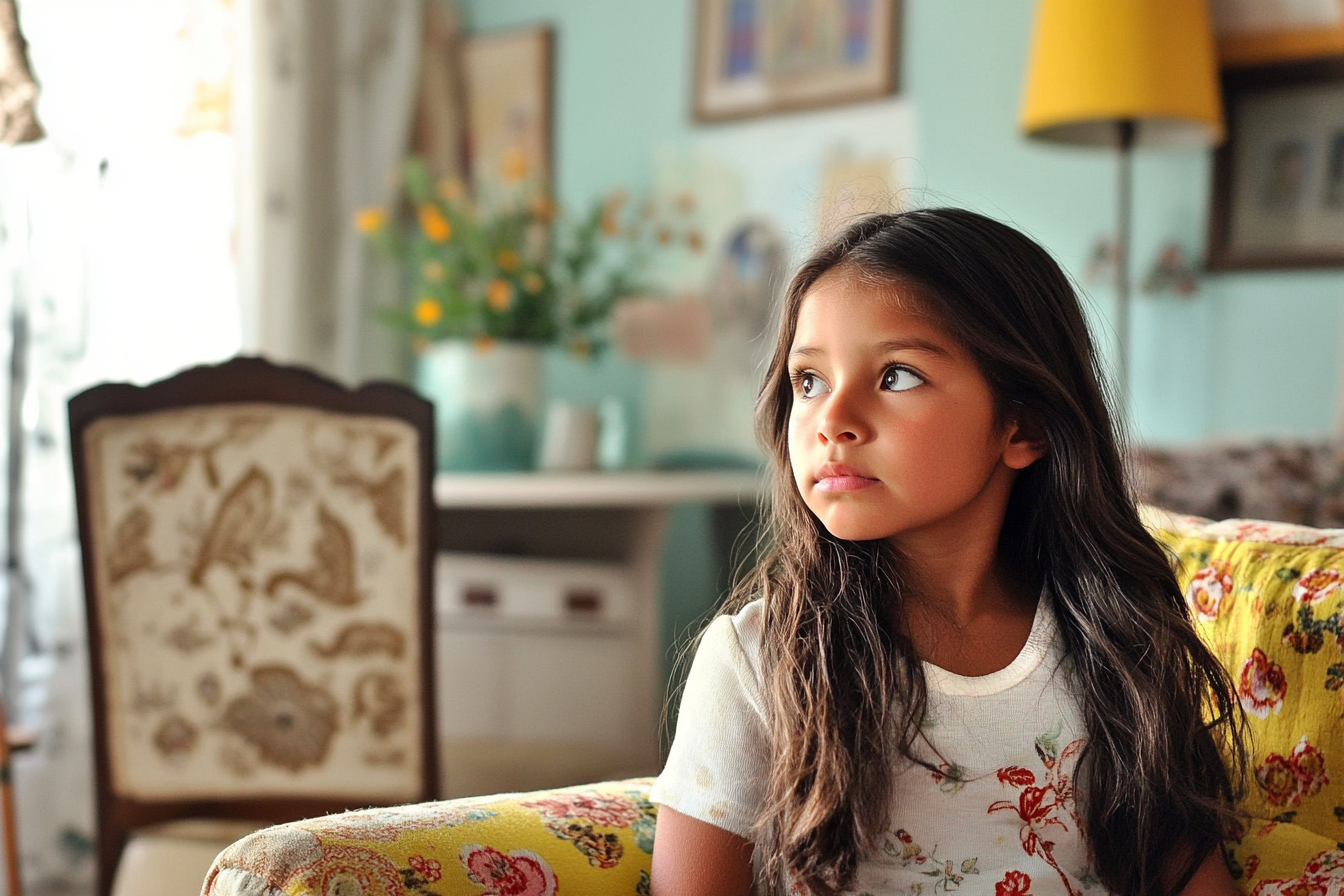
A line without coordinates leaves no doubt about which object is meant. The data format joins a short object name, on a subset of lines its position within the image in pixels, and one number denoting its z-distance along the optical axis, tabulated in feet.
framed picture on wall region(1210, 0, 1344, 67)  7.24
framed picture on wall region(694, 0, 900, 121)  8.51
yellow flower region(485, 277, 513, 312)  7.98
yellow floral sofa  2.57
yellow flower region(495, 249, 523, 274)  8.02
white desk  7.17
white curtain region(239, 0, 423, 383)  8.16
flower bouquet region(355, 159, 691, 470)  7.99
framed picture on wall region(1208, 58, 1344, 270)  7.32
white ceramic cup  8.19
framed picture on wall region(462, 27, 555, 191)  9.76
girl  2.68
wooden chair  5.12
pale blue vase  7.97
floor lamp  6.80
